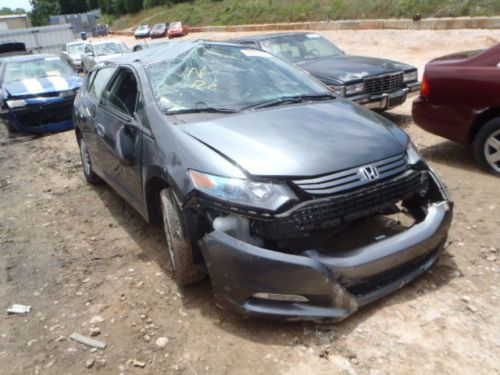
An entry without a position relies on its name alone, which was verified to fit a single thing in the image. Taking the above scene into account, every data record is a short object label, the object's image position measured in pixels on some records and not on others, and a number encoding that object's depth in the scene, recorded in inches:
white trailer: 818.8
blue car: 357.4
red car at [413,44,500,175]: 180.9
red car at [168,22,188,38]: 1603.1
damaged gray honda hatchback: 100.3
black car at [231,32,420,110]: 262.5
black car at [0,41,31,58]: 619.8
